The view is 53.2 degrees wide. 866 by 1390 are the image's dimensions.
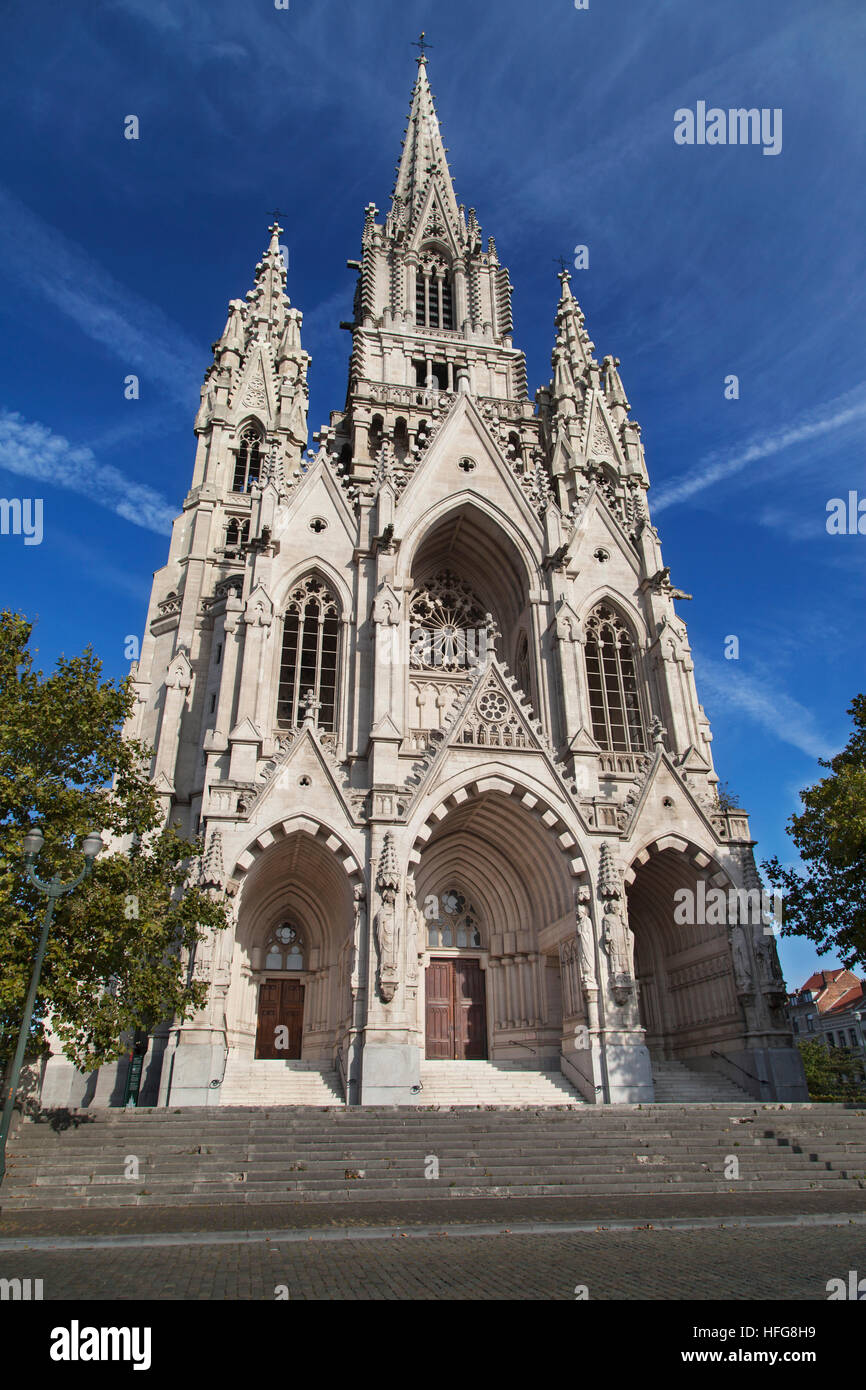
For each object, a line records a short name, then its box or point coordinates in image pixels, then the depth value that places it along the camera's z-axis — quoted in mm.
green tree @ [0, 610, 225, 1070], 14922
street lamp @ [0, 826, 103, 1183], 12250
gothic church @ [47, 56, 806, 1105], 21266
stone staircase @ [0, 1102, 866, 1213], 13344
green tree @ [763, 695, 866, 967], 20594
